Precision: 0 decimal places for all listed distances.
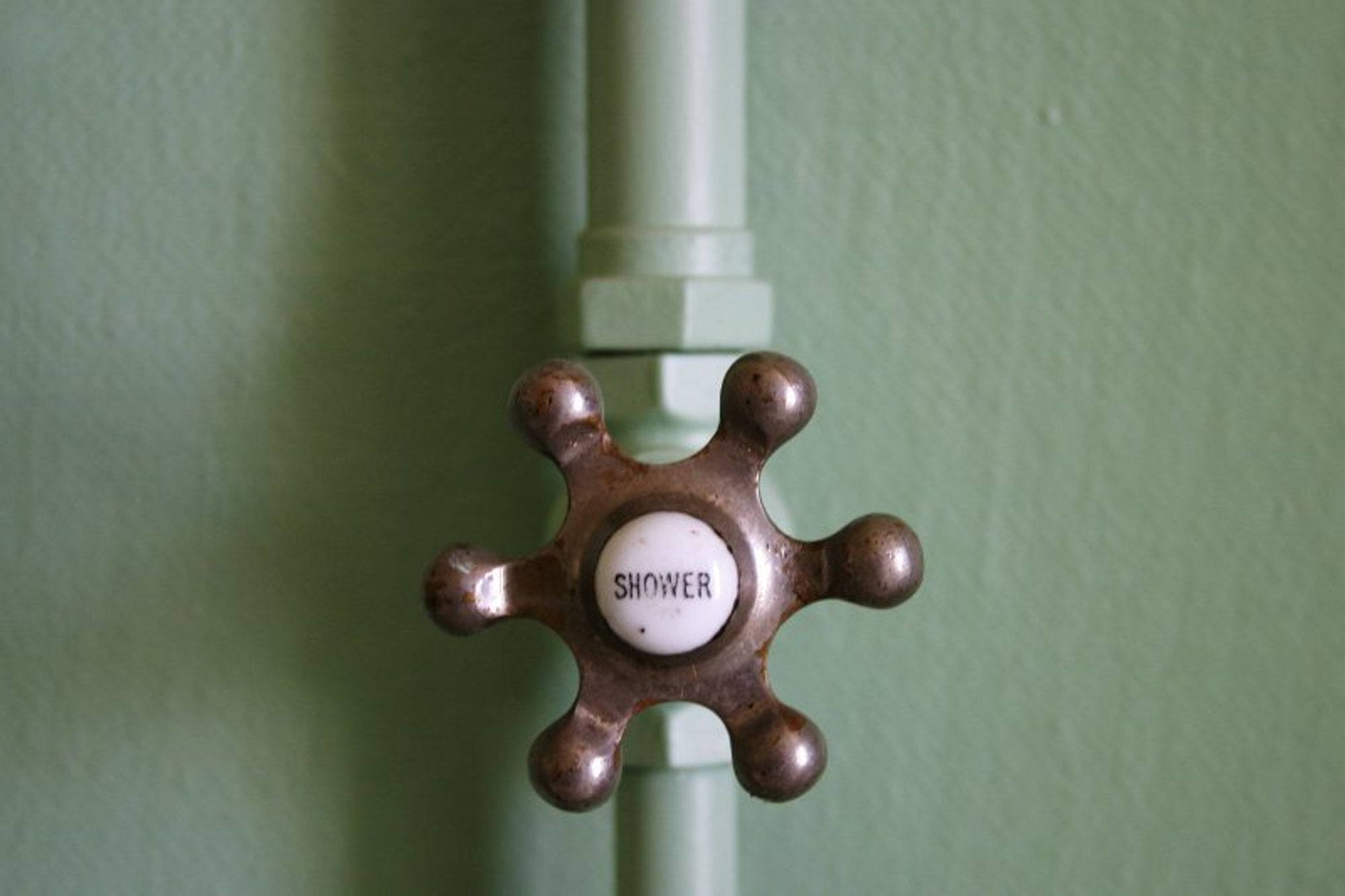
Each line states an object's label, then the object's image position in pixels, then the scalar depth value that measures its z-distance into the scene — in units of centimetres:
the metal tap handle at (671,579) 39
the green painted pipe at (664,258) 47
